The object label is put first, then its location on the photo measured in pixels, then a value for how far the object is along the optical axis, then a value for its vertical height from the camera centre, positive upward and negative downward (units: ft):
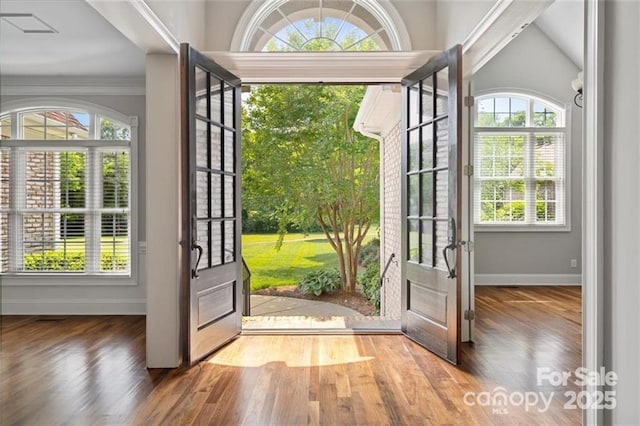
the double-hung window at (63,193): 18.03 +0.77
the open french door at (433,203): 11.30 +0.24
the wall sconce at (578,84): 14.54 +4.21
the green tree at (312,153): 30.19 +3.95
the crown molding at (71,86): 17.74 +4.98
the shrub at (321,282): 31.94 -4.96
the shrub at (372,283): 28.33 -4.72
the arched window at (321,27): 14.37 +5.96
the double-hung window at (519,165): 23.95 +2.49
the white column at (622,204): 5.59 +0.09
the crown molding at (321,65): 13.37 +4.40
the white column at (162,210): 11.44 +0.06
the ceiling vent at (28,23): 12.11 +5.27
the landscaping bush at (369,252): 32.68 -2.93
